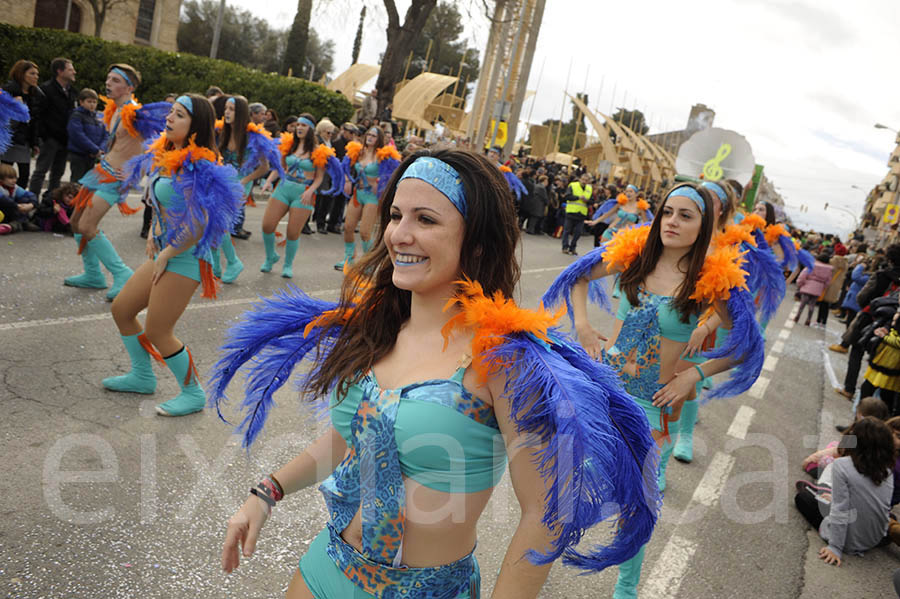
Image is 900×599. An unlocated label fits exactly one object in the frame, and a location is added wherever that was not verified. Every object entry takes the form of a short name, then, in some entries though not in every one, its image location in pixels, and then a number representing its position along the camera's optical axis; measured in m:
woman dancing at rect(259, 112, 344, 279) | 8.66
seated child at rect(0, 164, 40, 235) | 8.00
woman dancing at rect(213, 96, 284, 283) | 7.91
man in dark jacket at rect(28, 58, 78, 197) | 9.75
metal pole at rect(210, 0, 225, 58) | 20.79
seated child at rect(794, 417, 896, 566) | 5.09
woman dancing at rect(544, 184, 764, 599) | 3.77
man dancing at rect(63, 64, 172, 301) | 6.43
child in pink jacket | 15.76
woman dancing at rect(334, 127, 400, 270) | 9.65
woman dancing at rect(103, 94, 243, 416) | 4.49
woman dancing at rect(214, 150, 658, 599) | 1.58
